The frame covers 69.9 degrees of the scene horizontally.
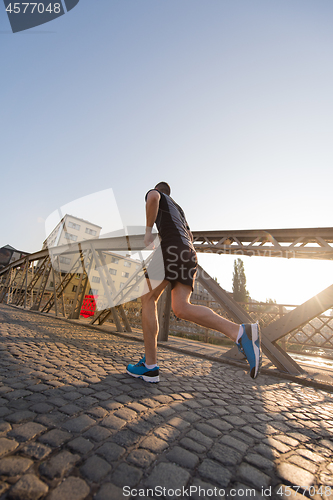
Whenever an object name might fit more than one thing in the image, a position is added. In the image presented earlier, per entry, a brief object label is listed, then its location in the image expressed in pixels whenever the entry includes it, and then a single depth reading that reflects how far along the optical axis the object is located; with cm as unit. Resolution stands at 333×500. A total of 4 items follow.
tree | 3934
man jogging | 224
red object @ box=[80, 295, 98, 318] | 1218
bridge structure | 352
